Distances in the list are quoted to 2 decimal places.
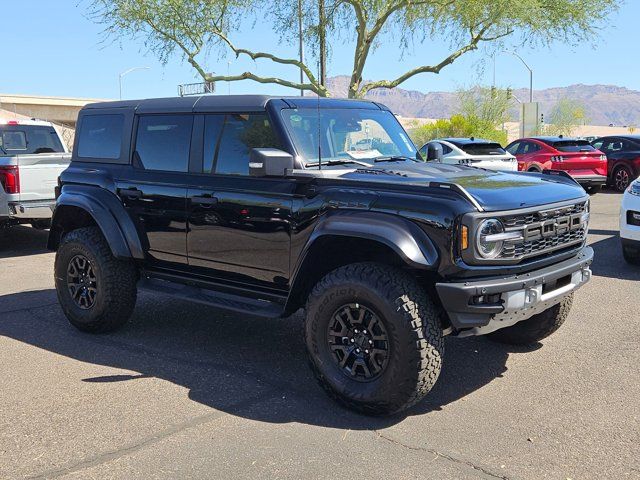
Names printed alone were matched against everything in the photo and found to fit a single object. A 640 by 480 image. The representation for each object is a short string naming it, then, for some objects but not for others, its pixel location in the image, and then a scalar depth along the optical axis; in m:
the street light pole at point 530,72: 57.15
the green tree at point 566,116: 81.81
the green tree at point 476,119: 44.62
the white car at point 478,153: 16.08
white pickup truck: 10.34
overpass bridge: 60.91
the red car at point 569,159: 18.38
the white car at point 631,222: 8.38
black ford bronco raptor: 4.05
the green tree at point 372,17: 24.88
